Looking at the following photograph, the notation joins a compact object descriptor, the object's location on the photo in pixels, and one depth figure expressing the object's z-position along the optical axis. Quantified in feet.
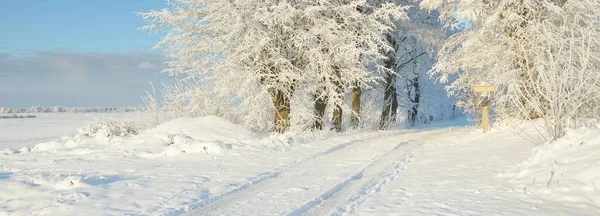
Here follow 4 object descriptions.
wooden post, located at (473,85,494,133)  48.98
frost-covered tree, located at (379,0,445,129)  71.20
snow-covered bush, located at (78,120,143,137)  48.42
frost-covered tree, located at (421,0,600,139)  46.96
